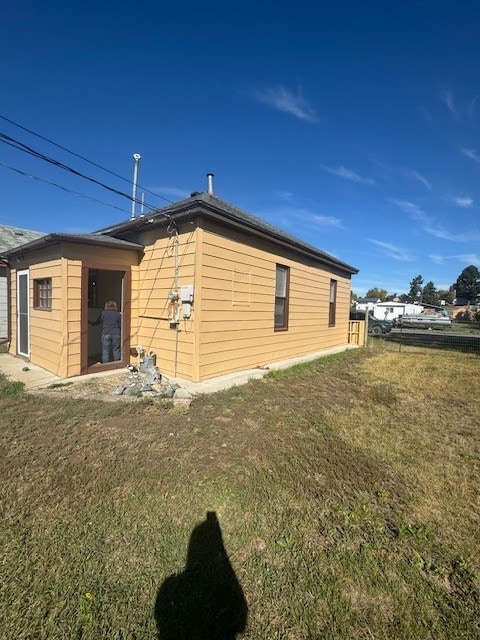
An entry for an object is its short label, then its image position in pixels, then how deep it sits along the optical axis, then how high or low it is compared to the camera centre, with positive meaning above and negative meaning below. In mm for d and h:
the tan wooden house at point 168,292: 6070 +235
